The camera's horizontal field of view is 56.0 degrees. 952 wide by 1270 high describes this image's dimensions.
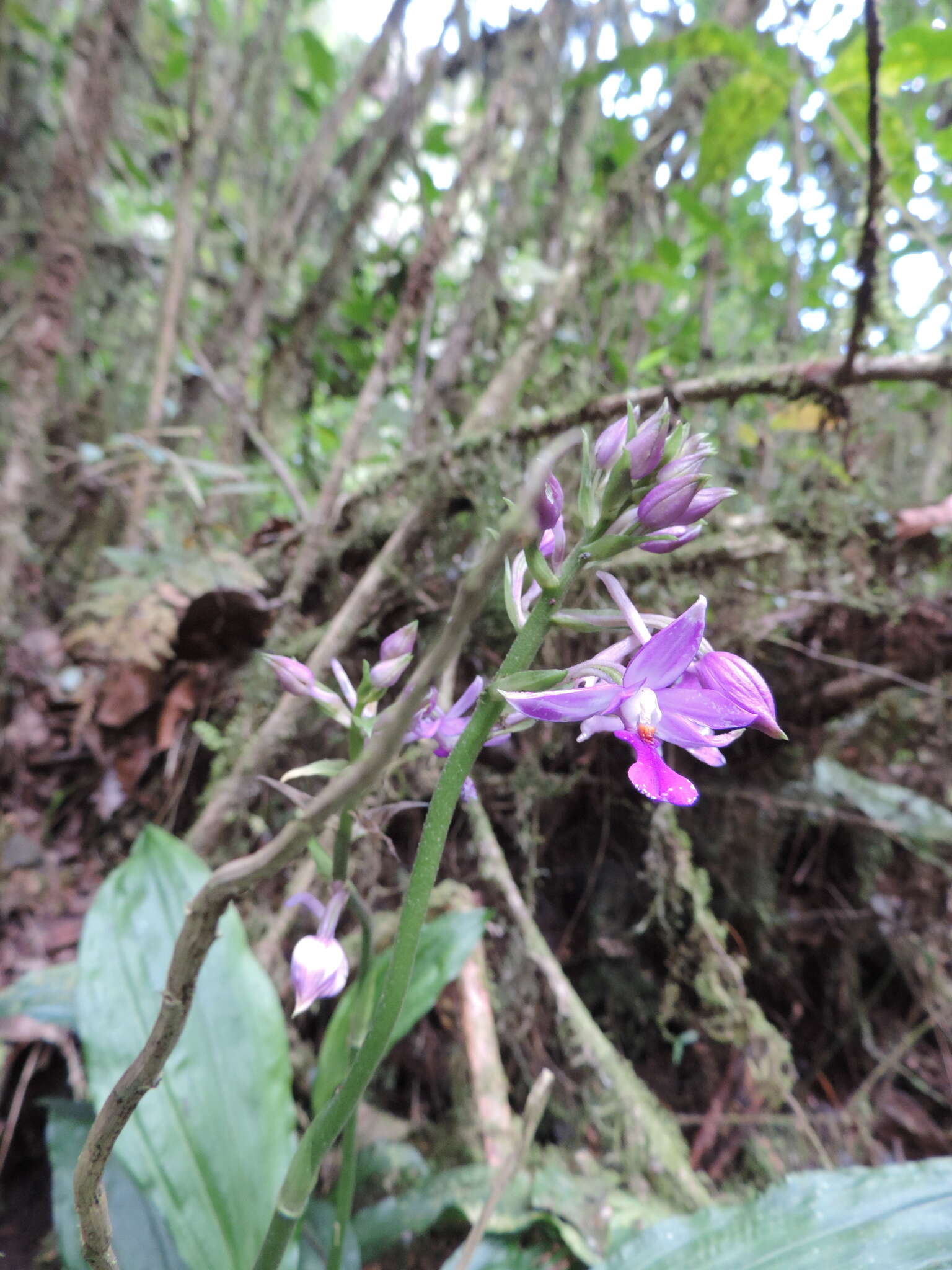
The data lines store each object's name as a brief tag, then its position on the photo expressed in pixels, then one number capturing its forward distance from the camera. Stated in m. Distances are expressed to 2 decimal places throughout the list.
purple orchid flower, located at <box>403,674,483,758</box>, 0.18
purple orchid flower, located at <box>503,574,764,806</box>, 0.15
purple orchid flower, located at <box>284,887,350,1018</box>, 0.17
